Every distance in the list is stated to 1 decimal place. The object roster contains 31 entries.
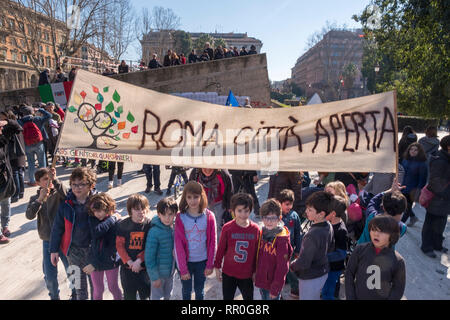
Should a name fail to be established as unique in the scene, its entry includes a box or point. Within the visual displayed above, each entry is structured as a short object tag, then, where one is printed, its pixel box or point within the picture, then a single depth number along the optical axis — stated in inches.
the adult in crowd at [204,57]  679.7
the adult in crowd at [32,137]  278.8
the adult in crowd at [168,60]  645.8
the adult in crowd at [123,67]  615.3
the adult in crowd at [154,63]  623.5
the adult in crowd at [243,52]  741.9
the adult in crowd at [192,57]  667.4
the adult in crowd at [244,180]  215.2
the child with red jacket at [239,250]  109.4
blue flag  320.9
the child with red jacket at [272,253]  106.3
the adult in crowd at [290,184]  168.7
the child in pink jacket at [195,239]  114.0
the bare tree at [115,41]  1068.5
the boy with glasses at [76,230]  114.7
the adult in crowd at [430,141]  259.4
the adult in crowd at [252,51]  742.7
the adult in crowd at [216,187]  163.2
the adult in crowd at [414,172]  193.5
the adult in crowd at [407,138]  249.2
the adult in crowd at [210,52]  678.8
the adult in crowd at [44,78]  525.3
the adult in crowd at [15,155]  244.3
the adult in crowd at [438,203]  161.3
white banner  121.4
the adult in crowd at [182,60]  675.4
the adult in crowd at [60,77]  524.7
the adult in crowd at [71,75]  505.9
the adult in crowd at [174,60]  645.3
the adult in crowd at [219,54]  698.8
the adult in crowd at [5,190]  179.5
